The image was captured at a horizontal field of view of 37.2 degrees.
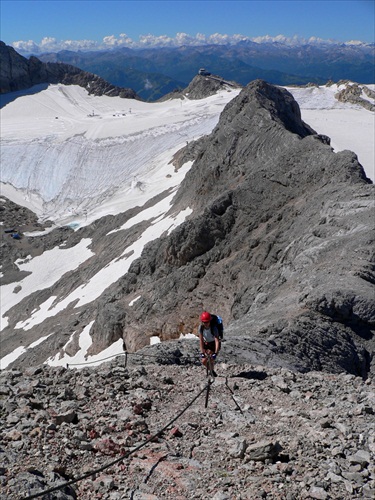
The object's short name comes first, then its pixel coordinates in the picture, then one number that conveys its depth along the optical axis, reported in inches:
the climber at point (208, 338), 467.0
